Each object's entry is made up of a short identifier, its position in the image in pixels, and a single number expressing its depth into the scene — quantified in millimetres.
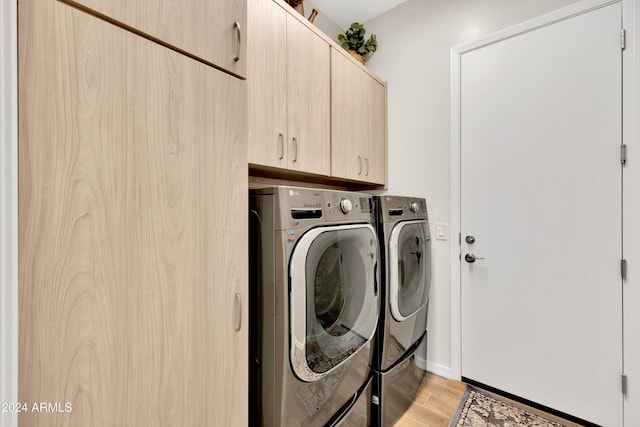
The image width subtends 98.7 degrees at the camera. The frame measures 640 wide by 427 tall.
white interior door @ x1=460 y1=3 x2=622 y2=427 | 1498
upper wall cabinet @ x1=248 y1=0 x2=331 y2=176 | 1354
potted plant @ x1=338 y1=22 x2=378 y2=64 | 2207
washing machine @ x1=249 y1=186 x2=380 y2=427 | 1026
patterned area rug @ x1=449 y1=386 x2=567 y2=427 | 1575
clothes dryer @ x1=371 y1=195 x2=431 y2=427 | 1542
